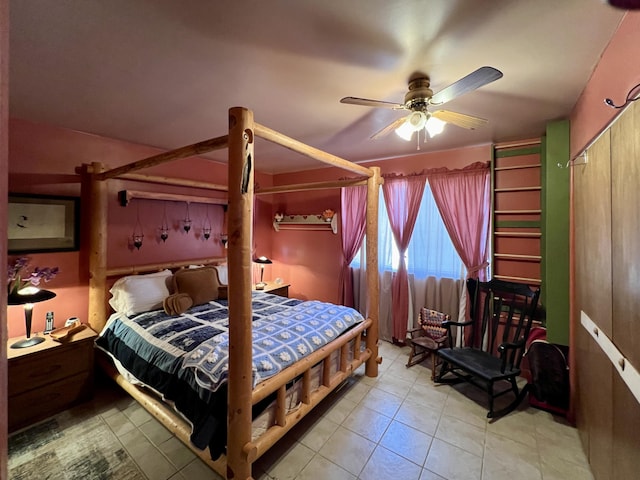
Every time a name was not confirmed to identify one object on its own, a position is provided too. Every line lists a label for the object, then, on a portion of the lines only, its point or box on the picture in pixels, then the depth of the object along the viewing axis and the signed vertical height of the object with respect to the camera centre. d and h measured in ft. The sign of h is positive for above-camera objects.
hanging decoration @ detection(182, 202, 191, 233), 11.41 +0.69
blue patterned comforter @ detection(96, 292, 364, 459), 5.37 -2.70
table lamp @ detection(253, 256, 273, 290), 12.87 -1.14
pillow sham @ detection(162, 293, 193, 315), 8.86 -2.19
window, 10.60 -0.39
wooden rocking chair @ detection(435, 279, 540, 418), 7.48 -3.31
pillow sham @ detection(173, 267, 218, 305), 9.81 -1.70
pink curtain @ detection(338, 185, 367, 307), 12.51 +0.52
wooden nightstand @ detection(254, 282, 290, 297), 12.74 -2.40
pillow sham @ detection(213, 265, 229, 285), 11.33 -1.51
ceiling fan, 4.69 +2.64
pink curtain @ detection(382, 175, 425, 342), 11.22 +0.65
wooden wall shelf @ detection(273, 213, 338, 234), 13.42 +0.91
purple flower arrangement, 7.17 -1.00
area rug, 5.59 -4.92
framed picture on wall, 7.54 +0.50
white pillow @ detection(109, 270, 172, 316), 8.70 -1.86
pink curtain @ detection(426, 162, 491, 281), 9.67 +1.14
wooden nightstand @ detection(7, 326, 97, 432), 6.68 -3.73
